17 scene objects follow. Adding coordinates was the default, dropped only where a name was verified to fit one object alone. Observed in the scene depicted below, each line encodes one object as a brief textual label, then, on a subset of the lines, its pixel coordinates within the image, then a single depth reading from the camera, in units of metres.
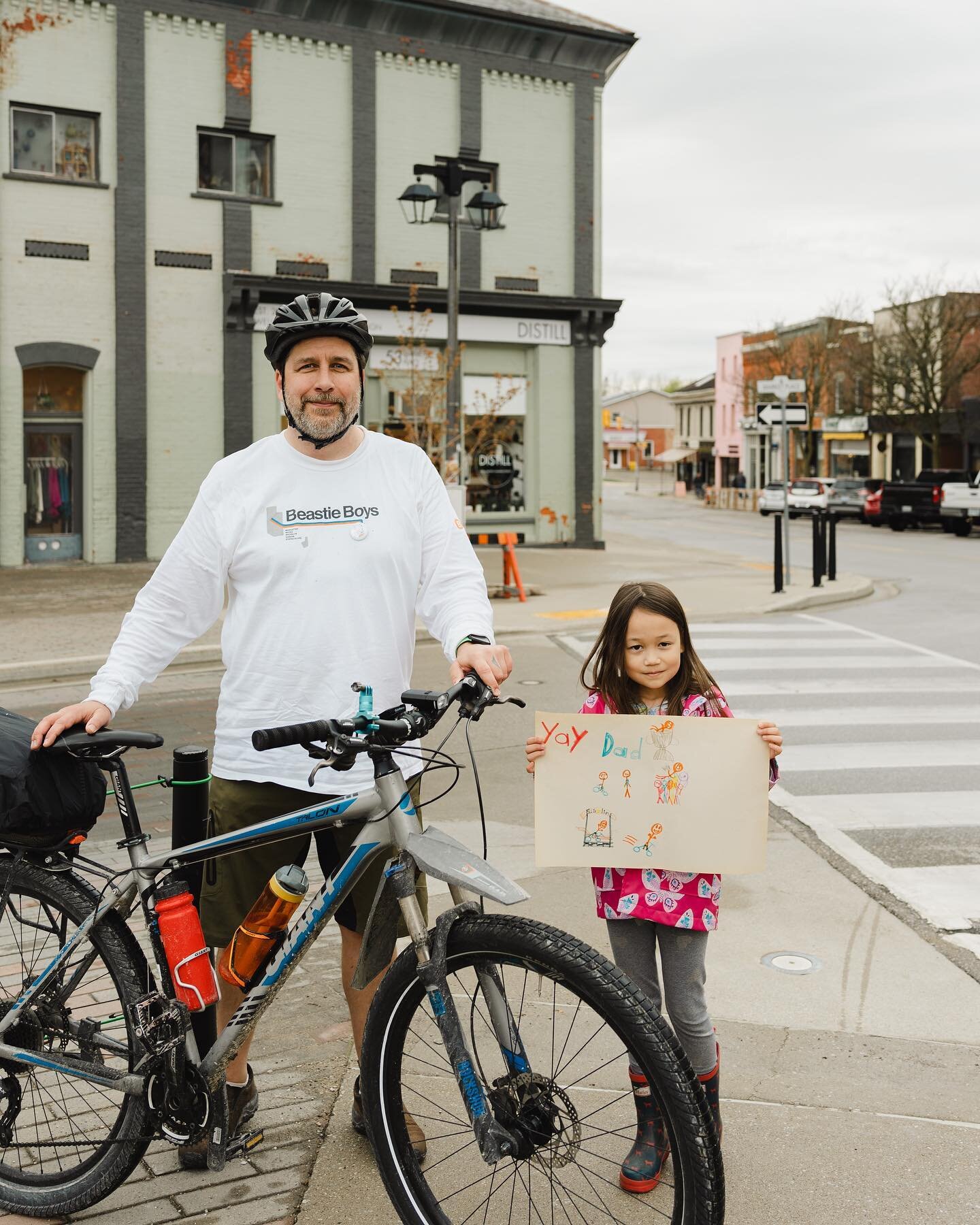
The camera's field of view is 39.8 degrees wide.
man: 3.21
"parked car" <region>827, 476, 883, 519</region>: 44.38
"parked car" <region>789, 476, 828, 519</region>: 46.97
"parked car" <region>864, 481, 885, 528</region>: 41.06
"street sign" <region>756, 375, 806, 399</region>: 19.56
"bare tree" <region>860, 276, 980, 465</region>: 49.28
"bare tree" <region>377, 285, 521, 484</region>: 22.97
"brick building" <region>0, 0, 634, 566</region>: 21.56
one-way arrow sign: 20.00
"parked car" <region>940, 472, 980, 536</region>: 34.50
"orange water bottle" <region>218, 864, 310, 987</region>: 3.04
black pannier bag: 2.98
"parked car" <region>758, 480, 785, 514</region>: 48.28
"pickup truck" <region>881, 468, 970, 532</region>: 38.53
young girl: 3.23
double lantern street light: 16.91
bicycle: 2.64
